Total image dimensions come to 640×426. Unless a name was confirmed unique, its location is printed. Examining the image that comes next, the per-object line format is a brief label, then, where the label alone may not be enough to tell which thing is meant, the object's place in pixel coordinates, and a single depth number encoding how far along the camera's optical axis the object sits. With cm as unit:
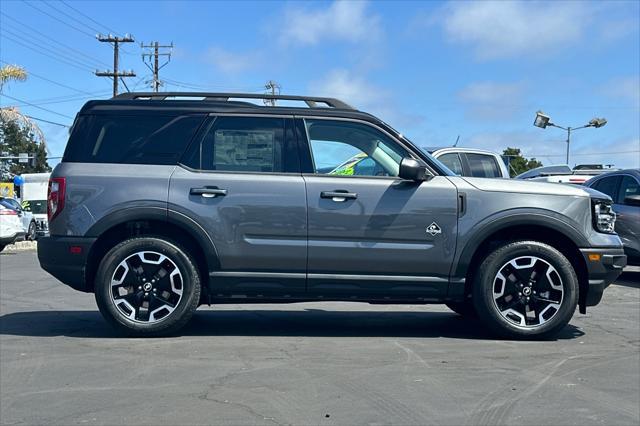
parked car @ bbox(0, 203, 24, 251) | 1986
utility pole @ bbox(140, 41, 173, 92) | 5353
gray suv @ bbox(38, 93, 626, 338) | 651
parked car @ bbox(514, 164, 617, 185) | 1503
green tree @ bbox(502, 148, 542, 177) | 5869
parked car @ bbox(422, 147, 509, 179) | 1170
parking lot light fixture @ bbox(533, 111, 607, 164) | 3569
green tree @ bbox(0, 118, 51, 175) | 7136
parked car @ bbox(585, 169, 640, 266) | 1176
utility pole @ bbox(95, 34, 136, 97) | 4822
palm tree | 2706
